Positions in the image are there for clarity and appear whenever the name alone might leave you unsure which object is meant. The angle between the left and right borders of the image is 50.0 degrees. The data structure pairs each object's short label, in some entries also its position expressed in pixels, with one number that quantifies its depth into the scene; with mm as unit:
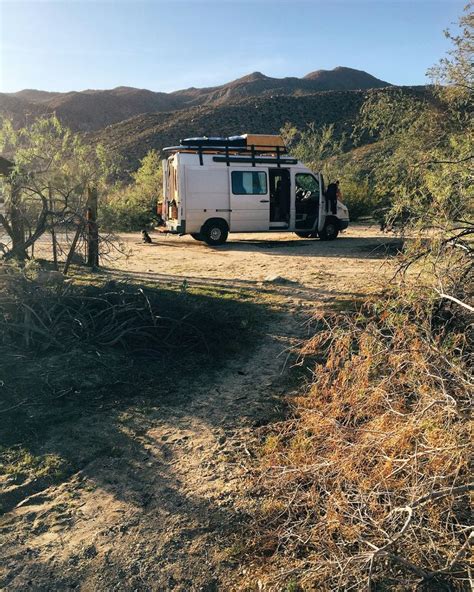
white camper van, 12734
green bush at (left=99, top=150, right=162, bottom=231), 17703
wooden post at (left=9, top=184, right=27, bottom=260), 7668
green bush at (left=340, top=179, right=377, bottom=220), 20639
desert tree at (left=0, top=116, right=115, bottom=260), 7637
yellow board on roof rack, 13430
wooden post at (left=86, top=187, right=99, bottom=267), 8781
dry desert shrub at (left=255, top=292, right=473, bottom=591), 2596
